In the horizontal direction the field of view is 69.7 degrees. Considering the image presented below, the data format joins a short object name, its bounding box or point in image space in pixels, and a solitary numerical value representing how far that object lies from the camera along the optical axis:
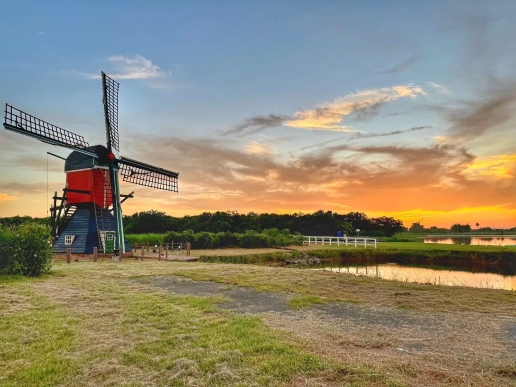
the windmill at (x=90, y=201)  25.31
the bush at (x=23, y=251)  14.59
